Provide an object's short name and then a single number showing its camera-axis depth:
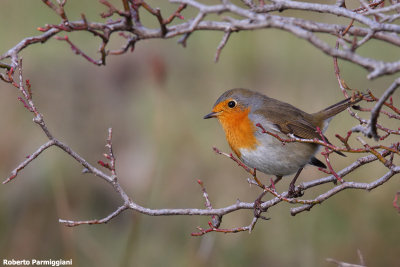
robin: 8.80
